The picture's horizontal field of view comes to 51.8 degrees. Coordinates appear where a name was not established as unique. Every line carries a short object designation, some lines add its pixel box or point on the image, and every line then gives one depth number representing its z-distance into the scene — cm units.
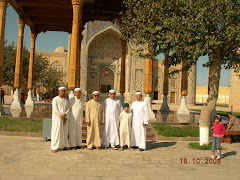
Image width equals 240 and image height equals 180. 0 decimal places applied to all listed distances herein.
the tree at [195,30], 579
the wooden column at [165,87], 1458
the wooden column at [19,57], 1336
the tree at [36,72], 2030
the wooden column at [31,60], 1591
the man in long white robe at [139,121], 578
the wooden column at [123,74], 1570
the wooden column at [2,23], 1031
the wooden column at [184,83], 1248
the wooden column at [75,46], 986
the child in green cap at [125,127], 568
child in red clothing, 496
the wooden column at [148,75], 995
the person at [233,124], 698
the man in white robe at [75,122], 555
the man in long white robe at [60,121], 530
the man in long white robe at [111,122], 576
